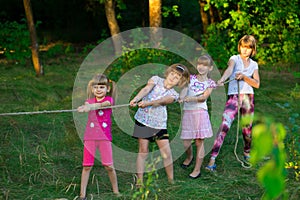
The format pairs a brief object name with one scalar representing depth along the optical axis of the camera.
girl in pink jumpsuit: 3.70
